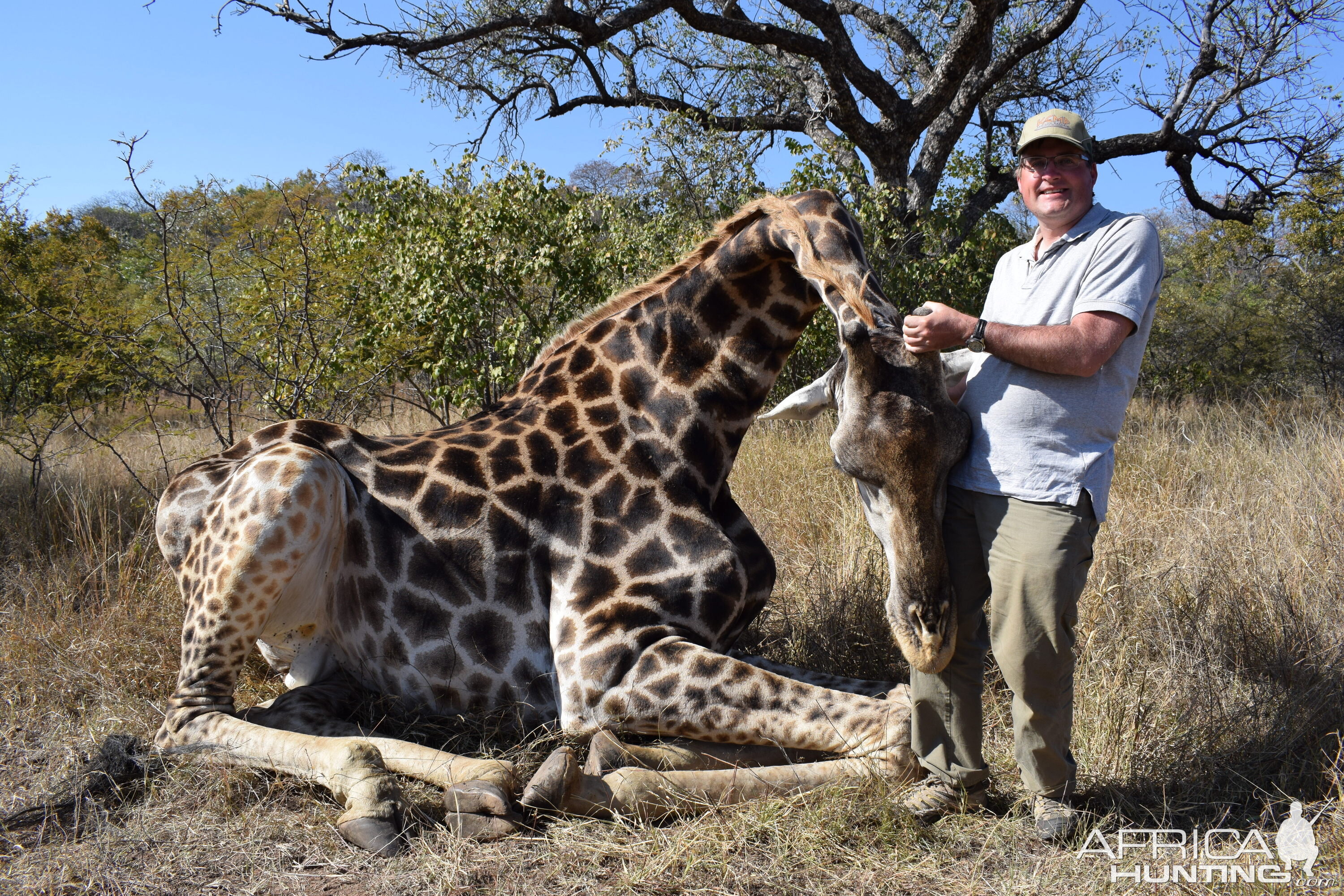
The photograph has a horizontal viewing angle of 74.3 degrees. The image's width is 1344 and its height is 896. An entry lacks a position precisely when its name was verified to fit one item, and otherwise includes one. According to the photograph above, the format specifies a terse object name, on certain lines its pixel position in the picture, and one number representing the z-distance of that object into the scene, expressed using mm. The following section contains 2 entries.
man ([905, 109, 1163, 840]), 2793
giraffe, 3416
